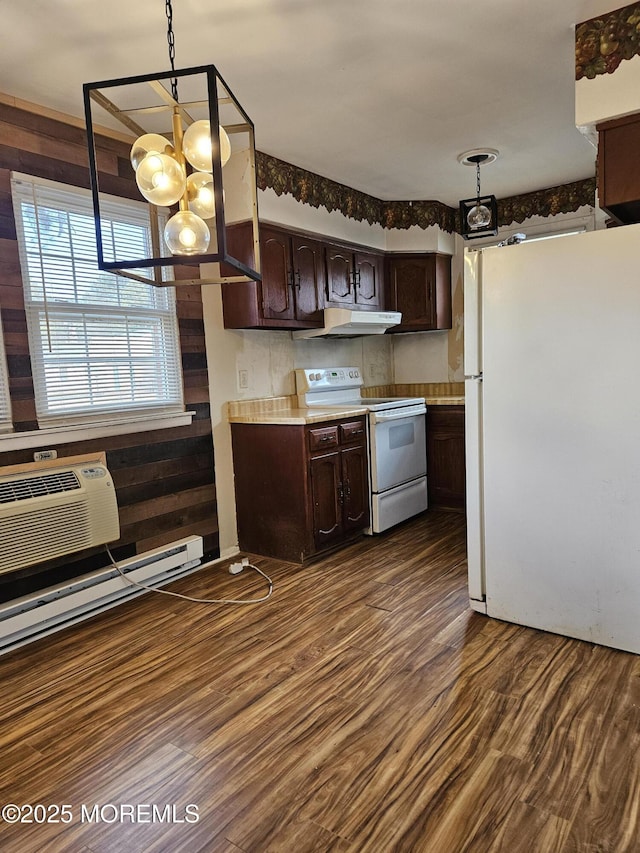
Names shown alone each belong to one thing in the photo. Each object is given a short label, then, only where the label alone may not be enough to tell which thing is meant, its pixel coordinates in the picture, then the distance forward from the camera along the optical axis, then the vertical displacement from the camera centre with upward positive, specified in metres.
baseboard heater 2.46 -1.05
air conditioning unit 2.40 -0.61
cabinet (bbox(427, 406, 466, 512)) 4.31 -0.75
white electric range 3.78 -0.54
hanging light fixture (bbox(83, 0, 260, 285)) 1.30 +0.51
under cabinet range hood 3.81 +0.31
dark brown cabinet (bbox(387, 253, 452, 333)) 4.64 +0.63
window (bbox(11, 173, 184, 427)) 2.60 +0.32
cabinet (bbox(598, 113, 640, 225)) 2.13 +0.75
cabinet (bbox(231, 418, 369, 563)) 3.33 -0.73
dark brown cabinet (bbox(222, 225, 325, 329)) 3.38 +0.52
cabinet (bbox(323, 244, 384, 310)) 3.99 +0.68
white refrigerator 2.16 -0.31
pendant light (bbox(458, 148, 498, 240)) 3.48 +0.96
